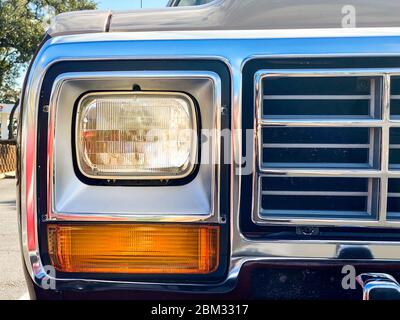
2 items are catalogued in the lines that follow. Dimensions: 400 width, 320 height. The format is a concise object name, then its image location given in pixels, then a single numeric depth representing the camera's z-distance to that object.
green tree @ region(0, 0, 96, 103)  14.32
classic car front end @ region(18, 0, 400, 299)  1.30
